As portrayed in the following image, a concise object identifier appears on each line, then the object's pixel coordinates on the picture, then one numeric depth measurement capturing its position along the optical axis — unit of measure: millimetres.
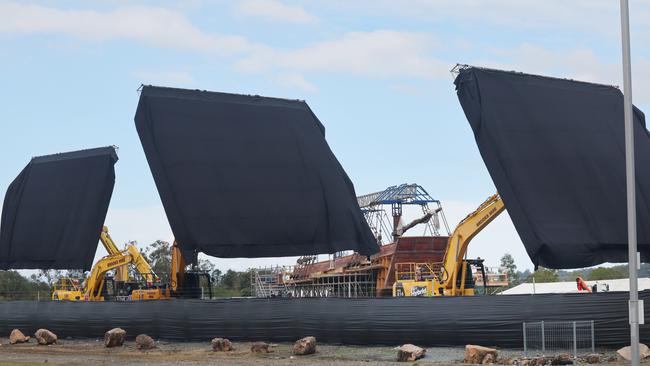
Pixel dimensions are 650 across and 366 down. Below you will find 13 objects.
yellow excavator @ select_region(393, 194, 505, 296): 37125
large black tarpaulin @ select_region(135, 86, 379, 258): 39812
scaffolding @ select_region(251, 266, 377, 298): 54494
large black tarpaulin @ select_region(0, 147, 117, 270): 46219
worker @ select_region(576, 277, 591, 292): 38403
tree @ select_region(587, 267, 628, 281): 97450
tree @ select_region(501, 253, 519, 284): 127156
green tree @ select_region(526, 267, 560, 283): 109125
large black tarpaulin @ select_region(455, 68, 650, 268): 33688
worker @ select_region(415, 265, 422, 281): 41134
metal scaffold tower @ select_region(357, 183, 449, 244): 62875
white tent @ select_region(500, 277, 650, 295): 60831
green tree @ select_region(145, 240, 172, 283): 104562
